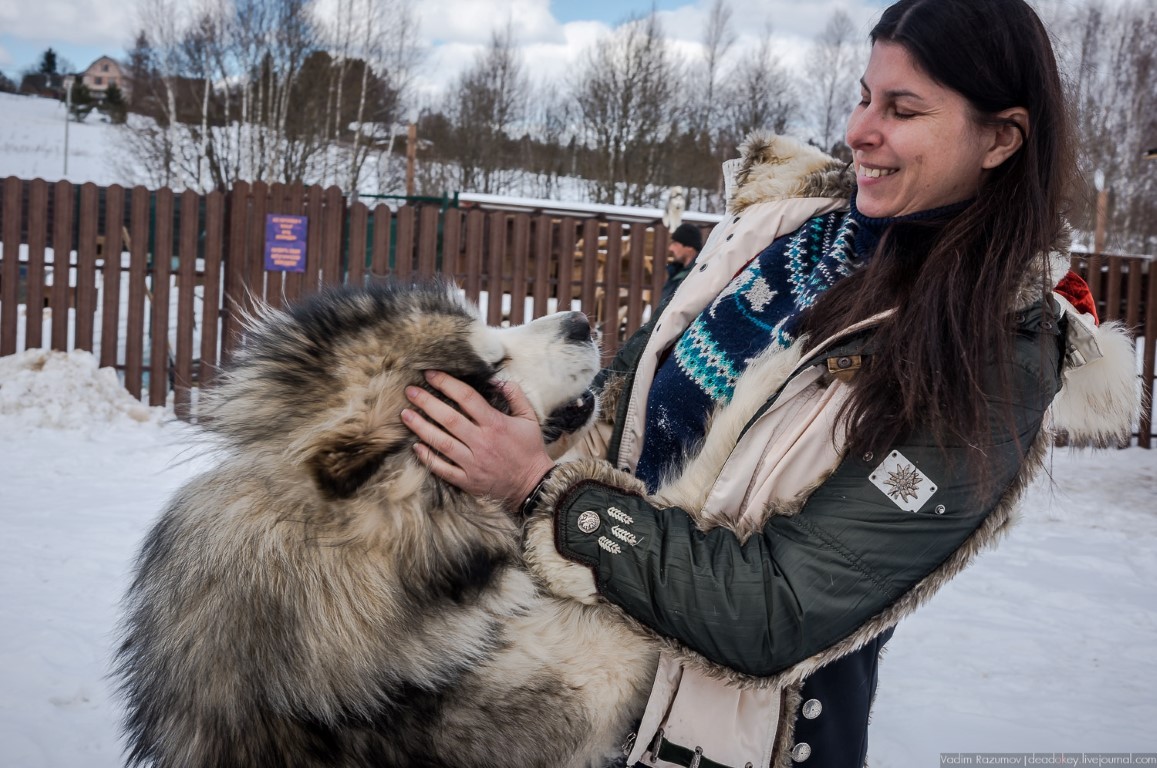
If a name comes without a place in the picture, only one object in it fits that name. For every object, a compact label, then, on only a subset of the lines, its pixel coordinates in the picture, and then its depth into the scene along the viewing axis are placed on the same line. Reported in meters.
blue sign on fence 8.28
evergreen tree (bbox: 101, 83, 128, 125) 29.38
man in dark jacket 7.67
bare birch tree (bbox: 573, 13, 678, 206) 26.67
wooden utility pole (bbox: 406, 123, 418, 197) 19.27
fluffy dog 1.19
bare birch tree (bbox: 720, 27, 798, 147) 26.69
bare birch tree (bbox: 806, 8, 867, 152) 26.38
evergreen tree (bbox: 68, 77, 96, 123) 42.56
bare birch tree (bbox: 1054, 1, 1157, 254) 25.00
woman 1.09
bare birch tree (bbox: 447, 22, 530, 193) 28.25
